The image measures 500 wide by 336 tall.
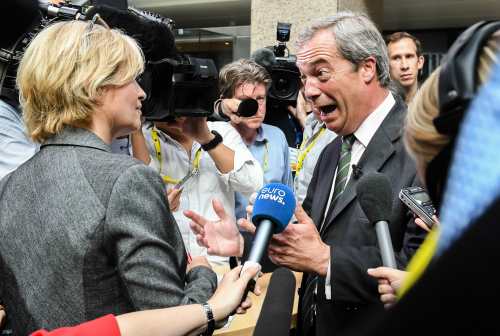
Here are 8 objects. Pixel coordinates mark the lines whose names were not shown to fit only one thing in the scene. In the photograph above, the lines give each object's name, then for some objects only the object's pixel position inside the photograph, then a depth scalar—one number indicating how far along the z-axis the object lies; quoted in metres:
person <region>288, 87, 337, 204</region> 2.96
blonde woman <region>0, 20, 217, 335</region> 1.04
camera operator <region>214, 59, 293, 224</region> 2.99
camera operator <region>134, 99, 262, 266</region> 2.32
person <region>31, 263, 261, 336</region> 0.87
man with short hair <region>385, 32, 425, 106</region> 3.32
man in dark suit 1.36
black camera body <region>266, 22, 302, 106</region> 3.14
